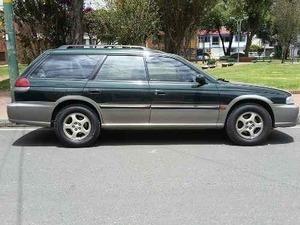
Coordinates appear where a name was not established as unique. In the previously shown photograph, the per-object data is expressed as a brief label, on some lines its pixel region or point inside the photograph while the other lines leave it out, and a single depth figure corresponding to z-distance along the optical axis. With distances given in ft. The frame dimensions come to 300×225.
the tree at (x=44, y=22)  30.80
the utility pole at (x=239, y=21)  96.22
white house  159.50
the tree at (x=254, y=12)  95.16
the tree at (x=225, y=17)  97.59
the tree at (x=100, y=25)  34.78
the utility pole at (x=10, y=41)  19.26
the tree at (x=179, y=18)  30.34
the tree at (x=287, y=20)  71.51
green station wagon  14.56
